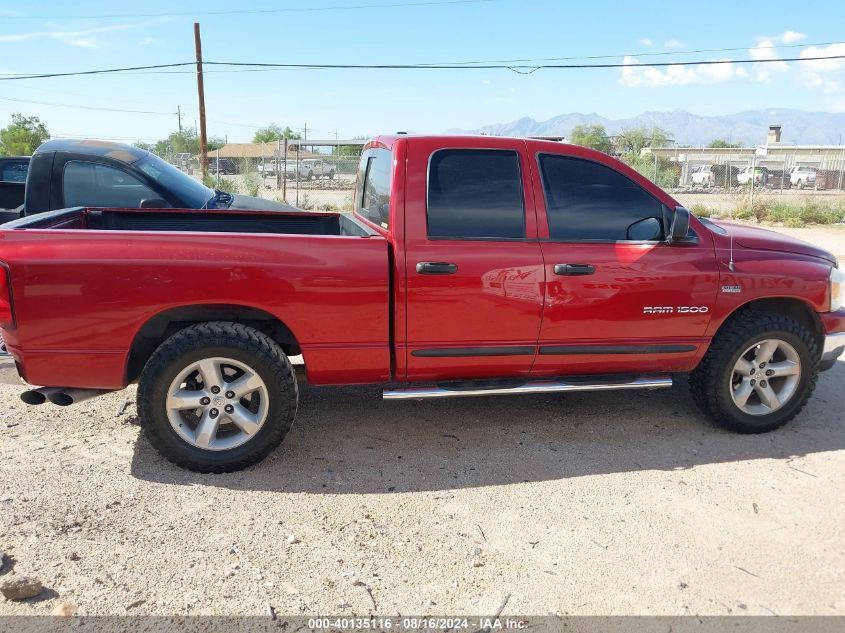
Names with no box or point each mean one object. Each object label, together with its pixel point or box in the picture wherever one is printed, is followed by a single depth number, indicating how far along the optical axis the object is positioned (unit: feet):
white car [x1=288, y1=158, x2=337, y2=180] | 121.10
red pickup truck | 11.48
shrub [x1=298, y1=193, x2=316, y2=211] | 67.82
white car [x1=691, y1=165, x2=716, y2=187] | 143.43
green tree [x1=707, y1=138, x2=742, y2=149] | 232.73
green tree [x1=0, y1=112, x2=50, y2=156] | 136.77
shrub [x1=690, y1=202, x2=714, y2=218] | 67.15
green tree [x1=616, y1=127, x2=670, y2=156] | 181.02
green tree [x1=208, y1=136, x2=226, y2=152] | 259.60
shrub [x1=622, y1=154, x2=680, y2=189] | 83.12
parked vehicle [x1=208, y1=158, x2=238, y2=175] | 156.56
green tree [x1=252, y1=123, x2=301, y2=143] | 332.60
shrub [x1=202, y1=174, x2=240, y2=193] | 62.99
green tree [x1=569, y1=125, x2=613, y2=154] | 152.08
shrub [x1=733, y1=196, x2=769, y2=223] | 67.41
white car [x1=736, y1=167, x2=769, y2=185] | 131.68
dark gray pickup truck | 20.27
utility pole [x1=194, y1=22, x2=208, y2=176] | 61.21
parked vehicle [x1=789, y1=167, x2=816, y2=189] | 136.26
